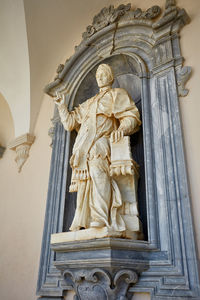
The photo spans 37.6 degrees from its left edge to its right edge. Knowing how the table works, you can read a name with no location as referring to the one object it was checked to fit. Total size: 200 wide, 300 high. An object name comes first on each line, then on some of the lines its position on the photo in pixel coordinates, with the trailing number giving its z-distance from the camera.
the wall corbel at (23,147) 4.32
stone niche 2.25
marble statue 2.54
